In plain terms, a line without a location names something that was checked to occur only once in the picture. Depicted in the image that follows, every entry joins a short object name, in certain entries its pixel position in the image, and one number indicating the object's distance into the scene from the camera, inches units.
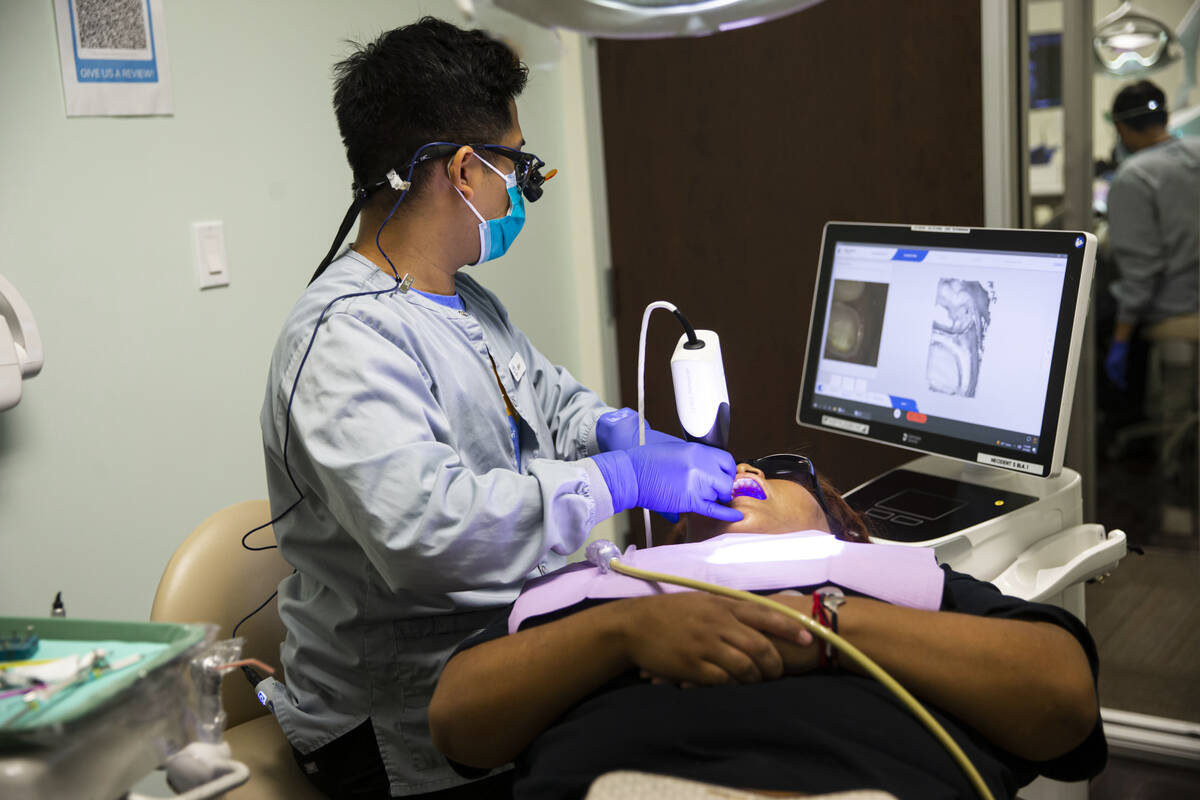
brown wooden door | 95.4
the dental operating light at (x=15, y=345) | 64.3
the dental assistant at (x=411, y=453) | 49.8
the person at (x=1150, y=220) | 98.5
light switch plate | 81.9
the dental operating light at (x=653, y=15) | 49.3
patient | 40.2
